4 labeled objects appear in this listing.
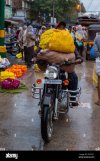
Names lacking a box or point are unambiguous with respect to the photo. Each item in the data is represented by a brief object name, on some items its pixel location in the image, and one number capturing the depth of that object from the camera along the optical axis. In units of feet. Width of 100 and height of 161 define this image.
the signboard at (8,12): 118.27
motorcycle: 13.45
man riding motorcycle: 16.04
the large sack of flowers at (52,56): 15.56
